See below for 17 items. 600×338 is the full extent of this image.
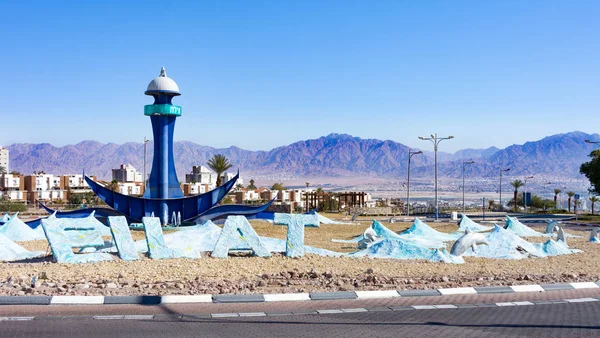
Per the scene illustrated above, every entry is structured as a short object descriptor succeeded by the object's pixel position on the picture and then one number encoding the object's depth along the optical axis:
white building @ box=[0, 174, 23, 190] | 101.56
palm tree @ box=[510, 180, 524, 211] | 86.40
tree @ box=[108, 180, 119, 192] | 80.96
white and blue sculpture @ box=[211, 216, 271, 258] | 17.52
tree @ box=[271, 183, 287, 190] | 114.28
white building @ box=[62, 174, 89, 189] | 120.75
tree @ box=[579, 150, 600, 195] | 59.75
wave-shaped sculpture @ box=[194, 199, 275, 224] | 38.97
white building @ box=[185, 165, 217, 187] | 141.00
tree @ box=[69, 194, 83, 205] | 78.94
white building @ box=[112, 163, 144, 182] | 142.88
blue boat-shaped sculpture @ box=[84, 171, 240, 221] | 37.56
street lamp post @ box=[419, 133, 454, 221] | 56.41
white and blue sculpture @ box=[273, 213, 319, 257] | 17.59
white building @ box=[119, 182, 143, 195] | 101.18
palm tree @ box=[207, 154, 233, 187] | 77.81
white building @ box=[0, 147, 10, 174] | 185.62
